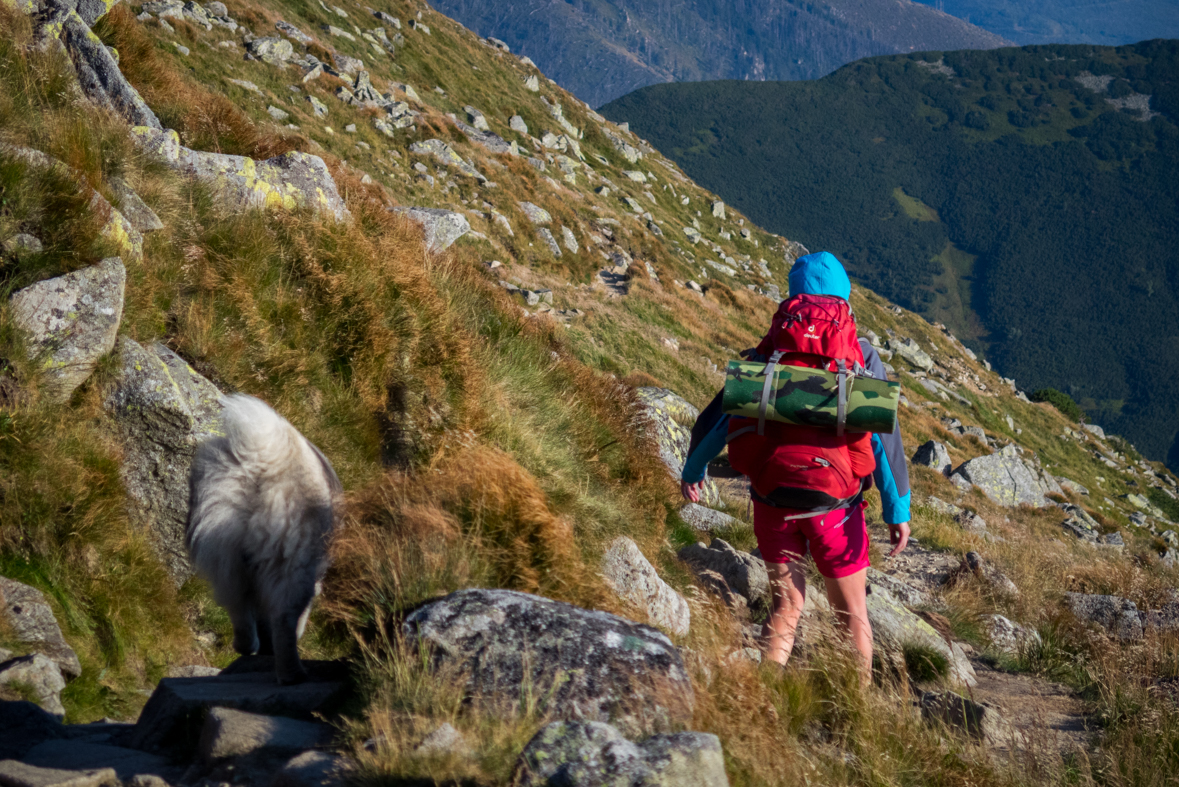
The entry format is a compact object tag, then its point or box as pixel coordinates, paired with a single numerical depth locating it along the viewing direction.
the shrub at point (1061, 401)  101.75
